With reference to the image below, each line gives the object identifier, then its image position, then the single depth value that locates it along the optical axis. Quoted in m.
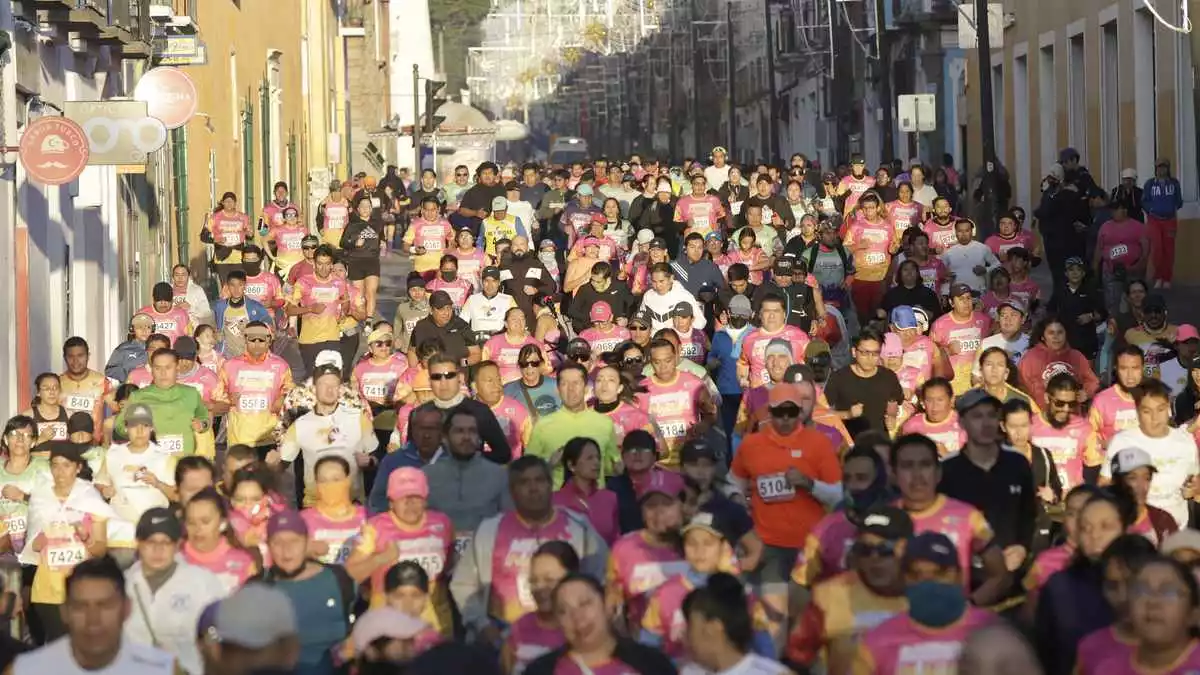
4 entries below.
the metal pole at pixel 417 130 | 47.03
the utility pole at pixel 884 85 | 43.19
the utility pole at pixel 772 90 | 61.88
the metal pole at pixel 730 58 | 73.19
